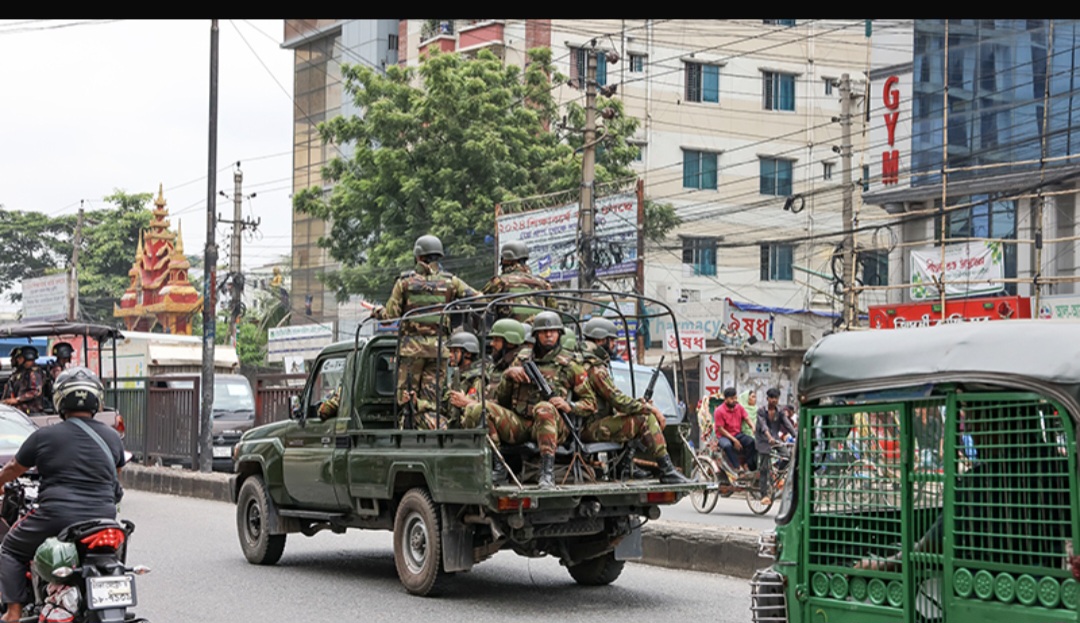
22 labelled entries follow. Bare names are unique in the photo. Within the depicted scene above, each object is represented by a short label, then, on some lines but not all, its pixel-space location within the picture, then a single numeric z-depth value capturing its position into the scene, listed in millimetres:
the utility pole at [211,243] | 24672
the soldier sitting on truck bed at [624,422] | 10523
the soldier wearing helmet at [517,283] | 11719
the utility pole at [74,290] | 53281
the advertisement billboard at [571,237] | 33812
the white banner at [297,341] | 46500
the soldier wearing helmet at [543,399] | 10000
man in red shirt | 19422
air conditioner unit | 36406
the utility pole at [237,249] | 48094
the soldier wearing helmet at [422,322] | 11492
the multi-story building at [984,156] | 26578
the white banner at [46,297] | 64500
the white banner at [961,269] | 26250
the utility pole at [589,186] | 27688
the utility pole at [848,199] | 29078
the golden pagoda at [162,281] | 64938
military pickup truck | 10055
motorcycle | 6793
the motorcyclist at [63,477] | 7172
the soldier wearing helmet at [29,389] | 18859
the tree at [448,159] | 39219
